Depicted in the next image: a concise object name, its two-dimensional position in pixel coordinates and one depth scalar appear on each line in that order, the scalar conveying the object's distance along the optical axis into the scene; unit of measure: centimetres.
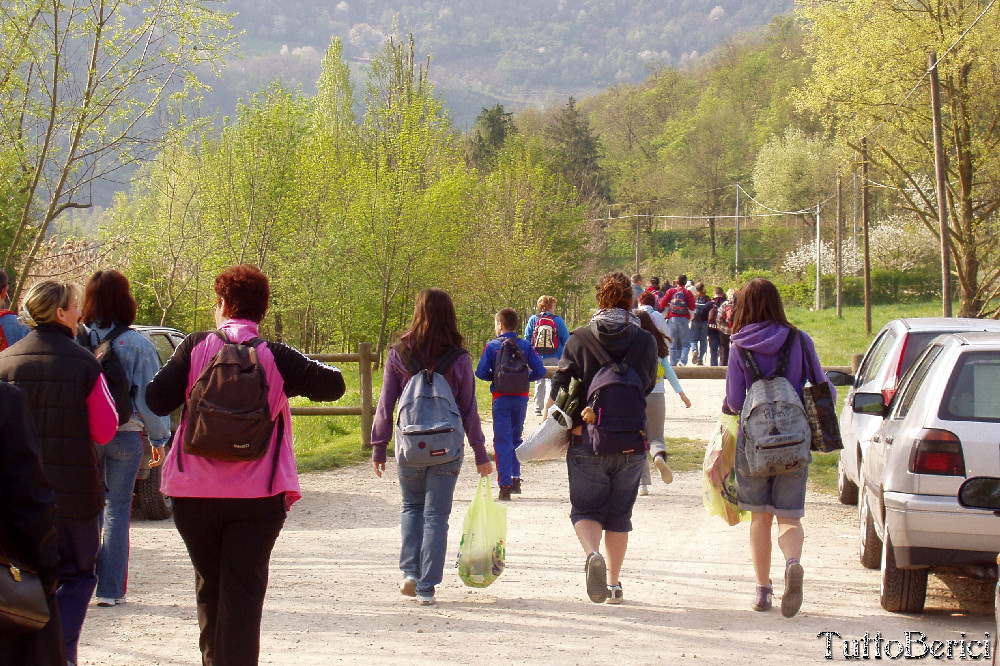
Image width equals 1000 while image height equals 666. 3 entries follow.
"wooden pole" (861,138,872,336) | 3803
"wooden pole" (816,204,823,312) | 5947
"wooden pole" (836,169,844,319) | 4830
